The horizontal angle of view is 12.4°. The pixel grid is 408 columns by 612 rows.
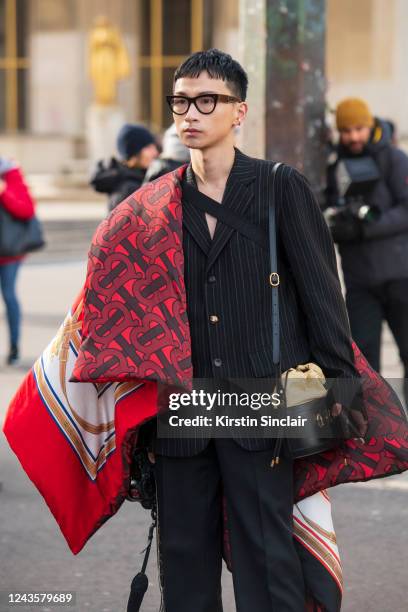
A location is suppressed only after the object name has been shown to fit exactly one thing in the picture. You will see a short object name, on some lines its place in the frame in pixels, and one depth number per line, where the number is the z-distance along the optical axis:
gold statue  41.92
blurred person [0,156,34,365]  12.50
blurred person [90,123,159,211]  10.24
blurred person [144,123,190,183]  8.94
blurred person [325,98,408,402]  8.87
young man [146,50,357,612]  4.53
